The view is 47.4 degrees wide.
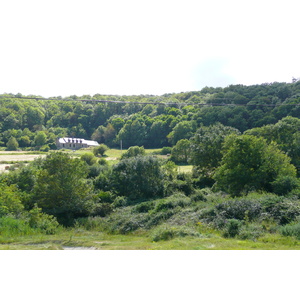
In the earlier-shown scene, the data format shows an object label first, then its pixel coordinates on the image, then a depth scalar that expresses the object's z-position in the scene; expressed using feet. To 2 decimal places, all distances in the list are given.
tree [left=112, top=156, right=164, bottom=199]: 107.86
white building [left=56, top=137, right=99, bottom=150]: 287.48
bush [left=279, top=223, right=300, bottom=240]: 41.83
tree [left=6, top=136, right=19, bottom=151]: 259.86
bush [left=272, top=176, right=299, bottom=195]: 73.97
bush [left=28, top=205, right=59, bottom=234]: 55.75
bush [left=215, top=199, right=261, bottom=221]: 55.52
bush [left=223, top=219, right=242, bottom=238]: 46.57
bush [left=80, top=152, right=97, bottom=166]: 175.94
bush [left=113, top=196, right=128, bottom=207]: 98.84
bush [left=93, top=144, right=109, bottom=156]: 231.71
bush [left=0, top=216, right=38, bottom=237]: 47.60
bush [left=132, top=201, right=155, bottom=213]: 85.13
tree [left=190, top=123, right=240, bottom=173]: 137.90
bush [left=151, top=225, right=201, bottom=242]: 44.06
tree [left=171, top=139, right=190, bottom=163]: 198.49
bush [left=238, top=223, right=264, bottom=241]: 43.26
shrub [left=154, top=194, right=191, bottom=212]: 77.51
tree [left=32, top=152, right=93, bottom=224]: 83.20
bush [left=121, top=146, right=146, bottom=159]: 179.52
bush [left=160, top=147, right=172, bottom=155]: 254.68
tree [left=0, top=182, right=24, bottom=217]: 64.62
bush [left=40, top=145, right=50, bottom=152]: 269.85
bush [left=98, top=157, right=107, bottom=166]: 176.98
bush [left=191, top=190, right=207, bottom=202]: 91.55
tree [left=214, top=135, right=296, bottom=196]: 85.35
